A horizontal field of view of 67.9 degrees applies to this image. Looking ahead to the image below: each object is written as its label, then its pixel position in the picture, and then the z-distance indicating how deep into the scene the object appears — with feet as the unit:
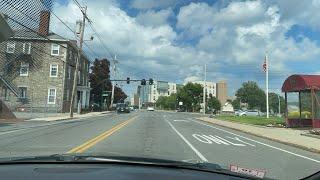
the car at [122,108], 131.64
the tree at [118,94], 185.55
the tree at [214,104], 196.28
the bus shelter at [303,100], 51.89
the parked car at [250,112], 137.75
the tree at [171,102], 249.71
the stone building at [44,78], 92.27
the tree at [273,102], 230.75
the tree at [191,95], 213.65
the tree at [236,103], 239.55
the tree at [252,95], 217.88
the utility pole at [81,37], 79.39
